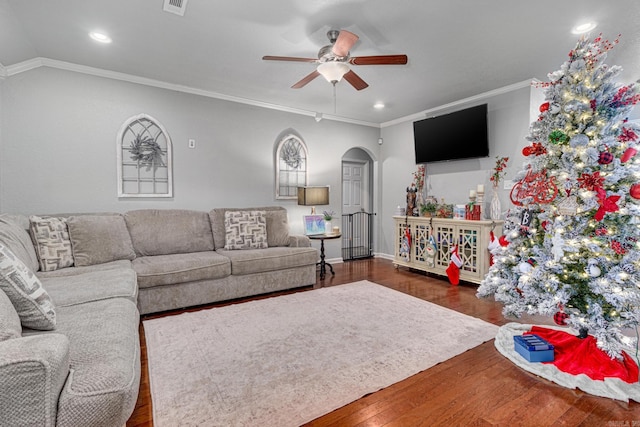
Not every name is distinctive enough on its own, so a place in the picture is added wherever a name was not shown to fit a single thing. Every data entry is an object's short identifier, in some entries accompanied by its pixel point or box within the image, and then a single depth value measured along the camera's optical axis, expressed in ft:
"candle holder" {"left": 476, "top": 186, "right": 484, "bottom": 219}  13.60
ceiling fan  7.95
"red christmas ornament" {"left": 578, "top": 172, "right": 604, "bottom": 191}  6.19
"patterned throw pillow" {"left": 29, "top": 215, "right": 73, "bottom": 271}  8.86
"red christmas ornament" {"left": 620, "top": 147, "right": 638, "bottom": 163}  6.10
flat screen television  13.65
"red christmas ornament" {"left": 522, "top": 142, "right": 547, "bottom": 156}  7.12
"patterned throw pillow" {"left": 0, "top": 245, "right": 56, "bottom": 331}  4.28
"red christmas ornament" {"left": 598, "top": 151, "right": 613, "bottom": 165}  6.14
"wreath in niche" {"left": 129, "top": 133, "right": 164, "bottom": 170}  12.23
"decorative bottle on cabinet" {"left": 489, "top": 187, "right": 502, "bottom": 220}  13.03
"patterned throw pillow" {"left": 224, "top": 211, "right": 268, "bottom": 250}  12.59
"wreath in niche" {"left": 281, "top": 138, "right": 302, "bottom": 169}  15.84
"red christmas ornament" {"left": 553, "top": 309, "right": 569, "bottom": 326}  7.02
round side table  14.40
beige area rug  5.49
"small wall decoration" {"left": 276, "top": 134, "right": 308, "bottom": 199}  15.67
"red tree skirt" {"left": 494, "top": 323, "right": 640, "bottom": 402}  5.77
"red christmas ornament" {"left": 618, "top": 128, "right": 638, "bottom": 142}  6.24
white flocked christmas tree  6.08
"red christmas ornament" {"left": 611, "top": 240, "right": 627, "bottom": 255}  6.04
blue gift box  6.82
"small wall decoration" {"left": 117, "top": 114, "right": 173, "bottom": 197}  12.04
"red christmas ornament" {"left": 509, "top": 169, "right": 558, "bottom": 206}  6.84
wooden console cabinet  12.69
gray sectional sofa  3.26
